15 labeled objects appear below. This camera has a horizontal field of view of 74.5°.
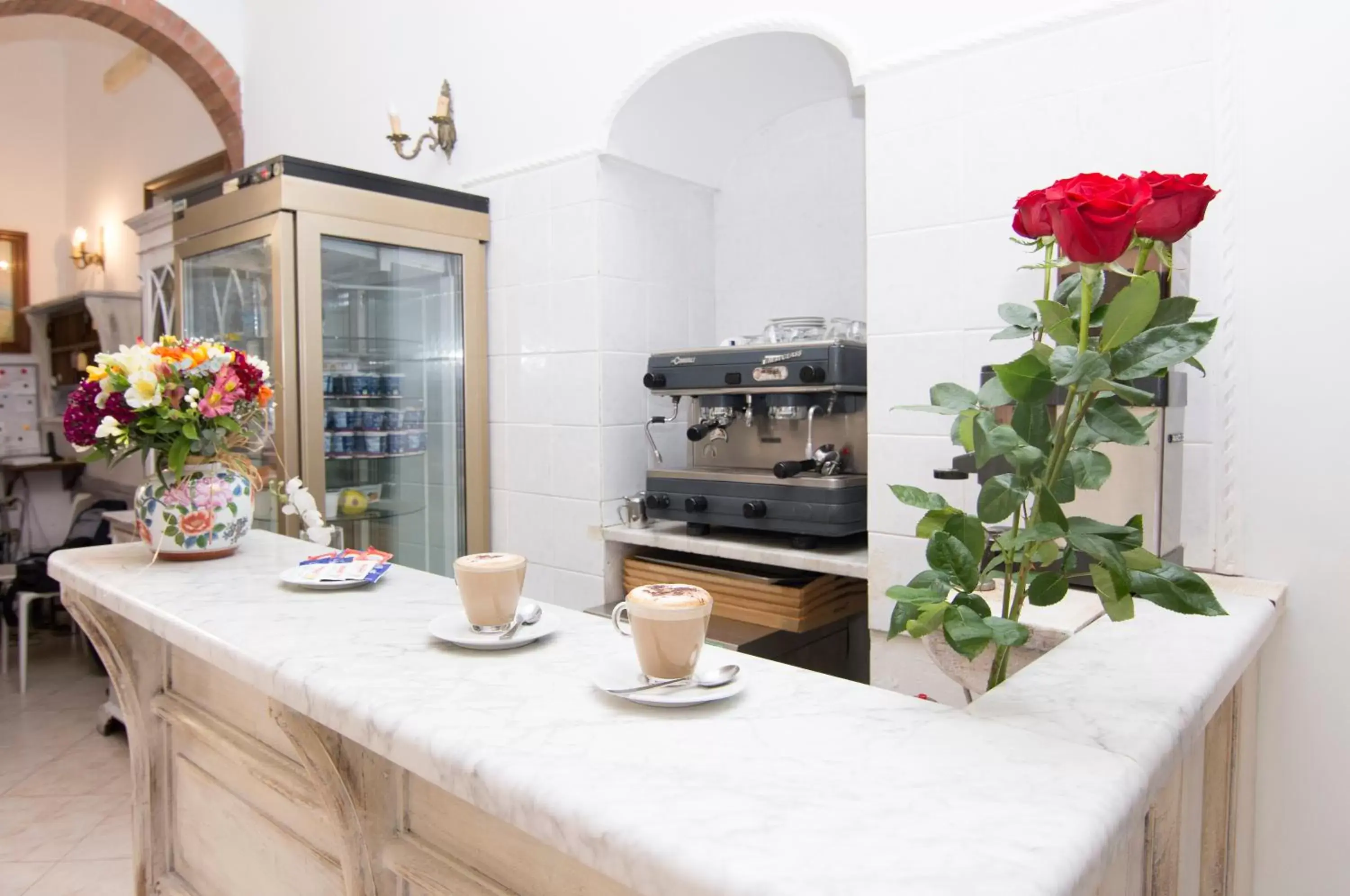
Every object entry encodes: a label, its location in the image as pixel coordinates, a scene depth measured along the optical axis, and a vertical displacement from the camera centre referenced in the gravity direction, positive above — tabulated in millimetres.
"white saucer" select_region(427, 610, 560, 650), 1071 -287
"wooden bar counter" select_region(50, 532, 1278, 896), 614 -305
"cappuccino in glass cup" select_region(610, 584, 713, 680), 879 -226
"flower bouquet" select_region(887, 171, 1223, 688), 810 -22
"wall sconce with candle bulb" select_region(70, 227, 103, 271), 6133 +1059
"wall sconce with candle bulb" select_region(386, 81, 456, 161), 3309 +1024
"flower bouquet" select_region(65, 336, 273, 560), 1600 -42
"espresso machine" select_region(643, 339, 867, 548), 2471 -120
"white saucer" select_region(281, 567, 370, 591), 1412 -287
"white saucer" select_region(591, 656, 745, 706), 869 -290
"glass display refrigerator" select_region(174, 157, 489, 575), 2803 +266
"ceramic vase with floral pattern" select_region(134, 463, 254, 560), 1621 -203
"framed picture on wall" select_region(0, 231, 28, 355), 6461 +821
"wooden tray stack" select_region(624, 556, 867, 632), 2607 -584
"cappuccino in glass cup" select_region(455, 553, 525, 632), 1087 -229
